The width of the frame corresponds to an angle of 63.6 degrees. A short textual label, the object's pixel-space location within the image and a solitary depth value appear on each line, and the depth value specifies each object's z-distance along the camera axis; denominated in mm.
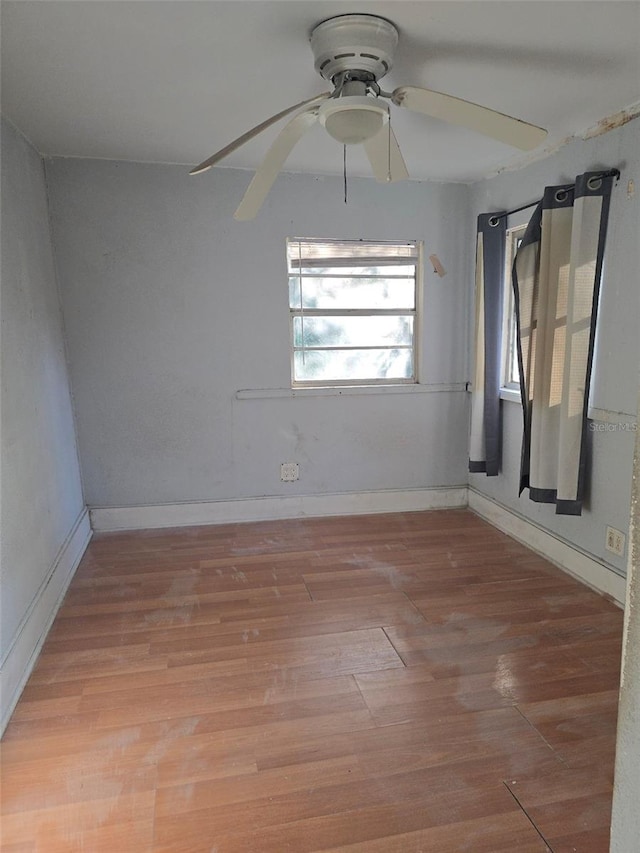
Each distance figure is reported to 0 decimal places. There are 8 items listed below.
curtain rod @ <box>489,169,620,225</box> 2375
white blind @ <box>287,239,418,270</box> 3438
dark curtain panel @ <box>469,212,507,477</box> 3221
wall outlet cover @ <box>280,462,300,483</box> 3619
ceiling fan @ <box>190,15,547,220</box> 1610
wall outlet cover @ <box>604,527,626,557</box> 2496
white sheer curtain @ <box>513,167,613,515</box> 2473
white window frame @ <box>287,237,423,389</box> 3486
